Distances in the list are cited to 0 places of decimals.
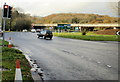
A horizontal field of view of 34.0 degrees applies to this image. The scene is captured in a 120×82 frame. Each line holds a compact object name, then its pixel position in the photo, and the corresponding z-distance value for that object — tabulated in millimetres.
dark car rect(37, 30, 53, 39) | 35219
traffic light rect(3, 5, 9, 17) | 14250
